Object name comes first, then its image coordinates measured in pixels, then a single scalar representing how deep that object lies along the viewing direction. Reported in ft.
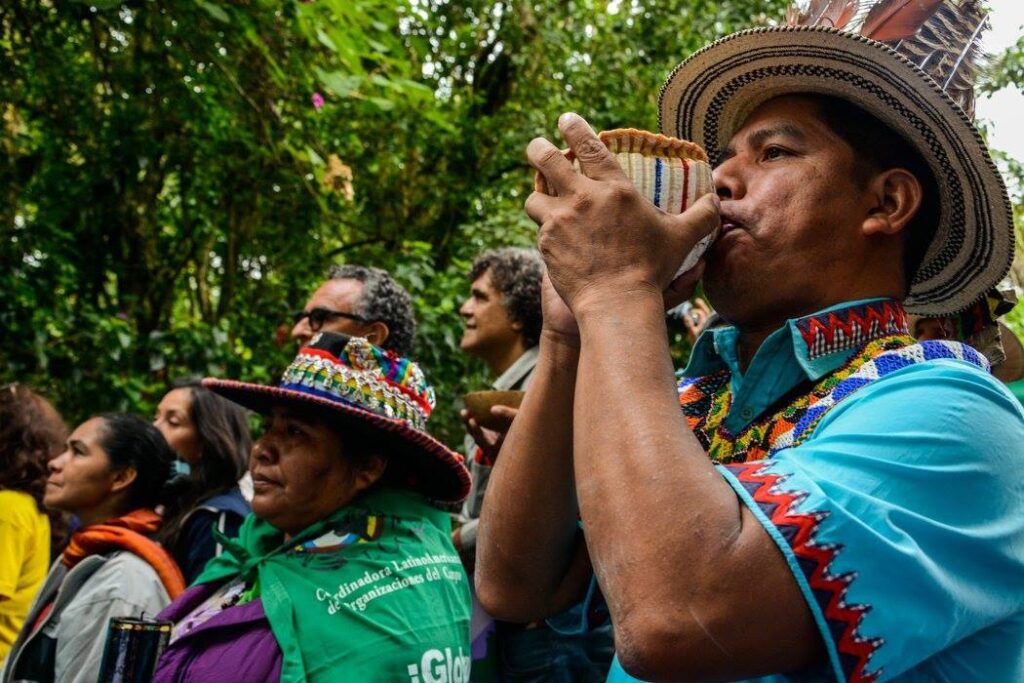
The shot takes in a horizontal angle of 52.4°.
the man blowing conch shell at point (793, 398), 3.71
